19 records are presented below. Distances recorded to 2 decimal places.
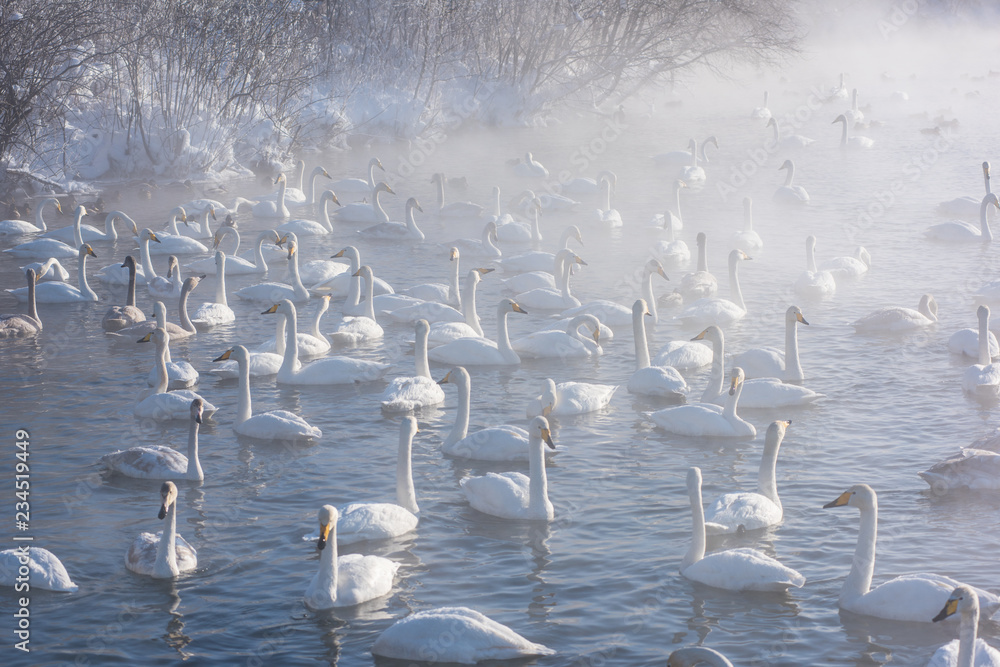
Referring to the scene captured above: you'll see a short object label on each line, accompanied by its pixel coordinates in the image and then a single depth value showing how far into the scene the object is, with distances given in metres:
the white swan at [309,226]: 20.62
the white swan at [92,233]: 19.44
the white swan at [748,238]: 19.20
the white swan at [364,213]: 21.98
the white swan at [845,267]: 17.19
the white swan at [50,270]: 16.84
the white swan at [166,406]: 11.00
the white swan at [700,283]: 16.36
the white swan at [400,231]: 20.64
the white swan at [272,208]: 22.70
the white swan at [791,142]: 31.22
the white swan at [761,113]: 36.58
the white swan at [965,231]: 19.39
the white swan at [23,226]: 20.31
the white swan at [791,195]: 23.50
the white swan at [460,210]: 22.91
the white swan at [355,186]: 25.92
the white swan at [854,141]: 30.49
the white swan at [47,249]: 18.56
